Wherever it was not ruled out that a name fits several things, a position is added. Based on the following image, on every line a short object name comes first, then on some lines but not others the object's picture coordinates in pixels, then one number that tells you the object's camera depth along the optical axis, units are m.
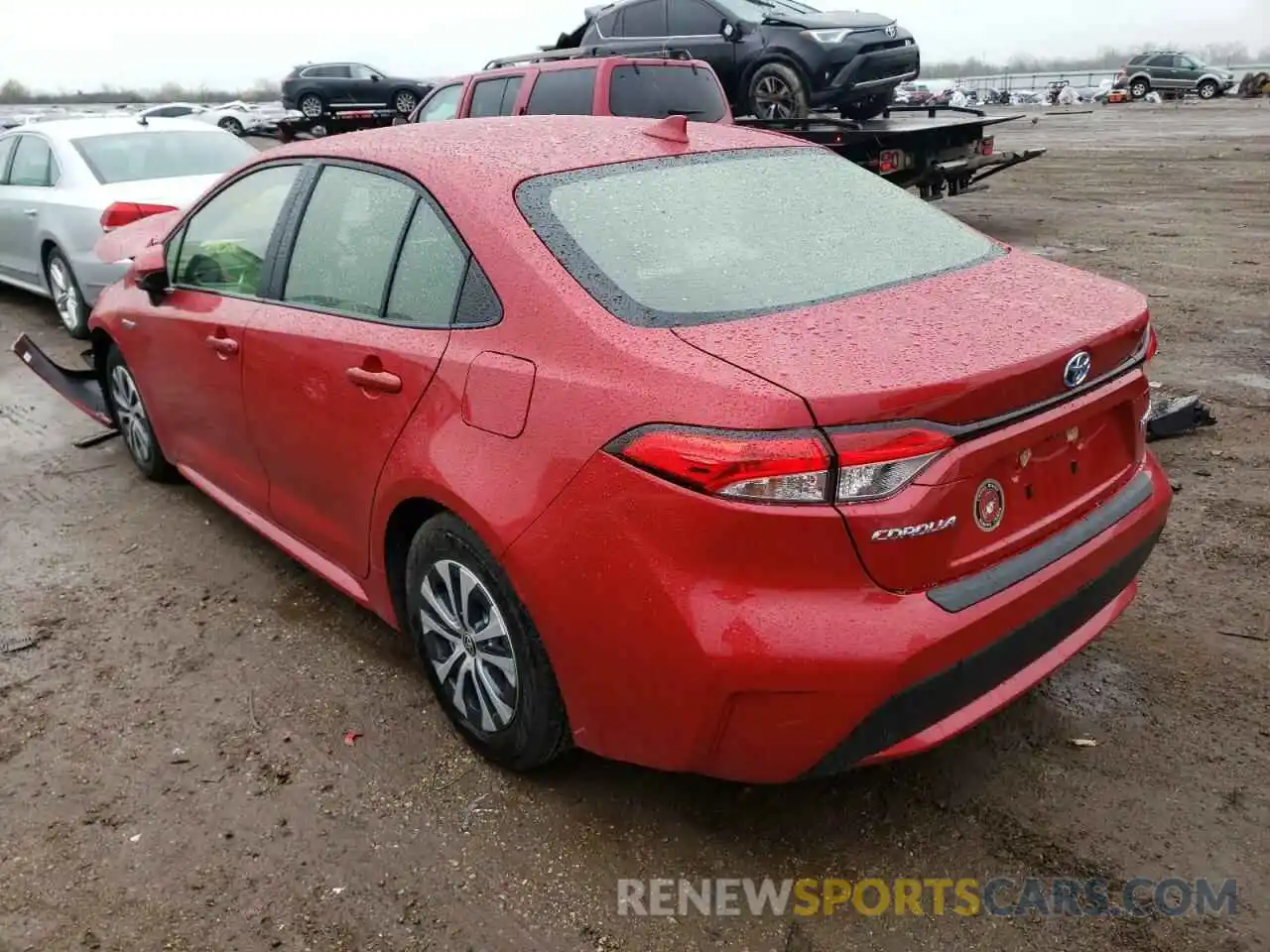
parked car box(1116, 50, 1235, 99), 36.69
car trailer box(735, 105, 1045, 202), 9.98
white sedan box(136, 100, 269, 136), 35.44
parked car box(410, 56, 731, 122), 8.95
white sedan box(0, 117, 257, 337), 7.14
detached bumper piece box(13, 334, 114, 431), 5.28
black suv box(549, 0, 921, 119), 11.85
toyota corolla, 2.07
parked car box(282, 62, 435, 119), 30.27
